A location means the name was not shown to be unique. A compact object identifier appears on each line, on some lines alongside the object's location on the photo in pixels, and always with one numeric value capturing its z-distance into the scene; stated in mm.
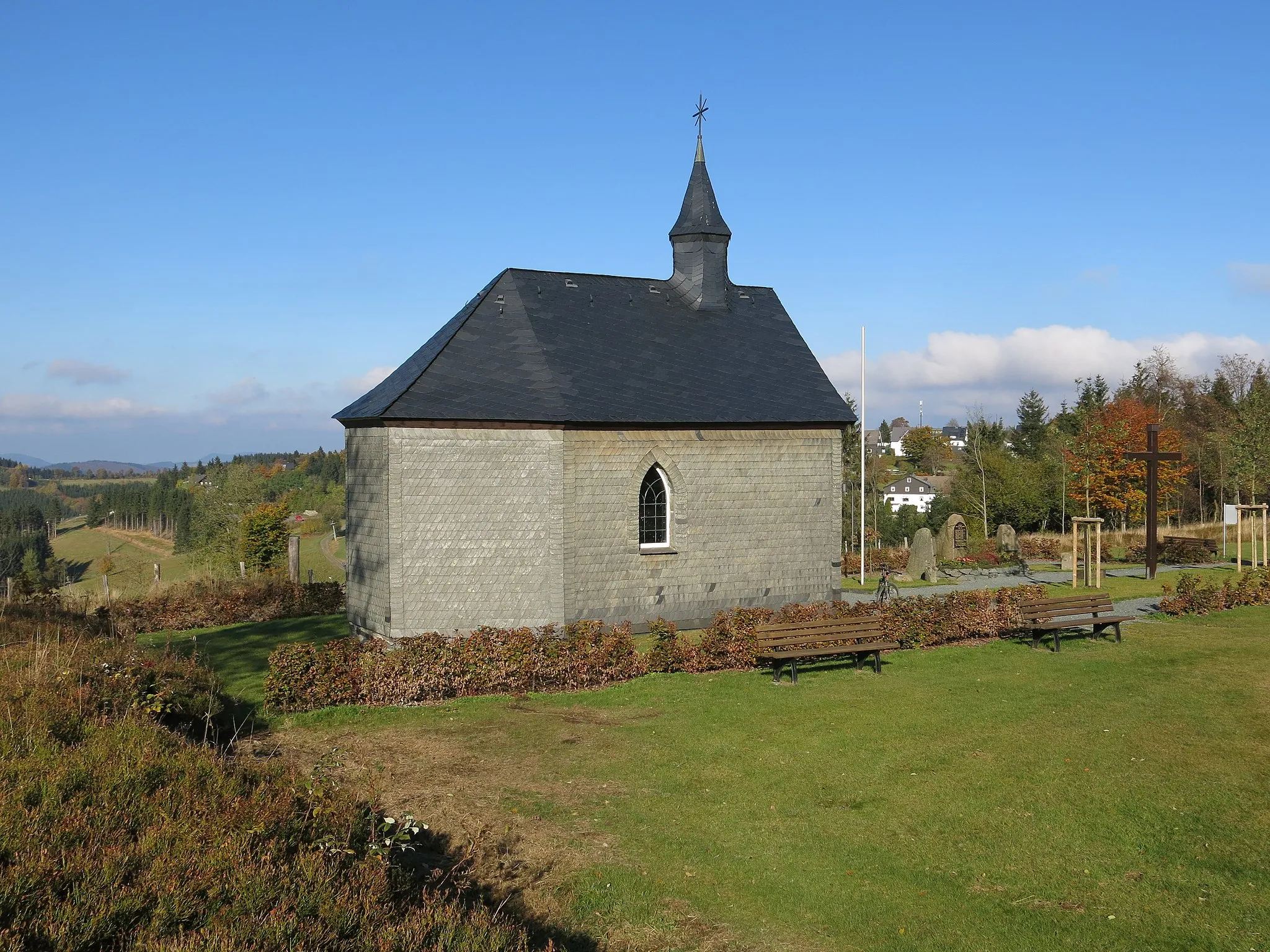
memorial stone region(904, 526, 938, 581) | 31506
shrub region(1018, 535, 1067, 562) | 36969
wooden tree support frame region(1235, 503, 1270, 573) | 28109
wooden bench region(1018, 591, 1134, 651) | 18578
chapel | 19828
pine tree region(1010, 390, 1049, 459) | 65125
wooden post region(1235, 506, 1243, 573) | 28188
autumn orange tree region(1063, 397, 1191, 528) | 41656
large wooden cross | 27344
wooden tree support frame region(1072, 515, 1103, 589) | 26312
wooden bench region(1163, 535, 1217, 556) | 32656
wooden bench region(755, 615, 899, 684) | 16391
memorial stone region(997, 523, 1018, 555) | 36656
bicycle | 24219
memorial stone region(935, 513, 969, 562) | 36125
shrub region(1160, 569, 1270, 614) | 22312
